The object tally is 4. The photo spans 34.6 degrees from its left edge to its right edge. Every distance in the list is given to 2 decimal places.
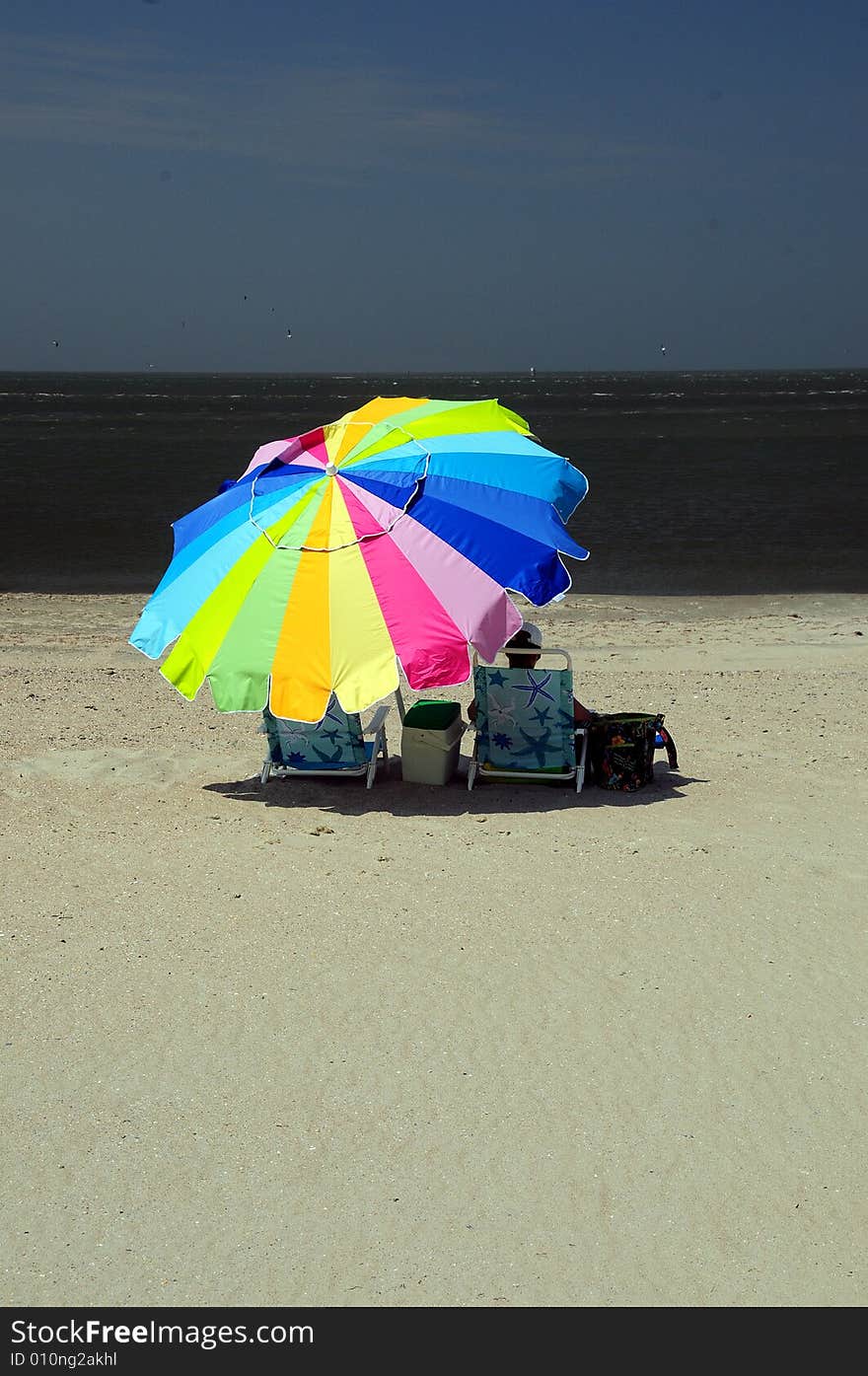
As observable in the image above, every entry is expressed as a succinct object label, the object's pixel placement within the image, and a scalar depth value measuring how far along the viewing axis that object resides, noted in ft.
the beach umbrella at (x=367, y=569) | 22.97
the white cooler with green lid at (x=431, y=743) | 26.53
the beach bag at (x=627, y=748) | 25.68
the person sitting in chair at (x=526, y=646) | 25.81
